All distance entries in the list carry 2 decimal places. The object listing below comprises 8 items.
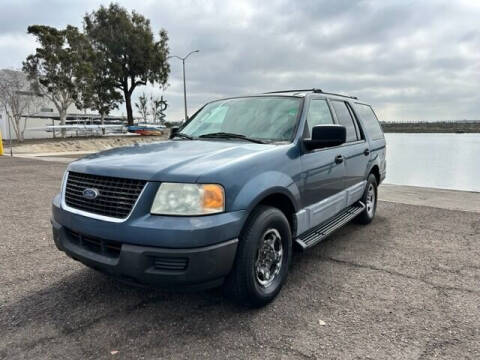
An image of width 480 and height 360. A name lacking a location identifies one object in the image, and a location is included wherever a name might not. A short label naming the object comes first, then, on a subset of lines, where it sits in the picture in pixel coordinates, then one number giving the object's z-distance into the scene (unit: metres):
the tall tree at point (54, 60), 33.19
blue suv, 2.48
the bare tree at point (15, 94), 34.94
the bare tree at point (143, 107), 81.44
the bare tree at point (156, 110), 82.75
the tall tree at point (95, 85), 34.84
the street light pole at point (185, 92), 32.50
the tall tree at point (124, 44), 37.19
